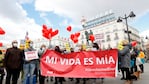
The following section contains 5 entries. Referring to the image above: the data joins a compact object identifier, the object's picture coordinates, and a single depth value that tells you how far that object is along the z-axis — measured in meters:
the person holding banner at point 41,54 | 3.85
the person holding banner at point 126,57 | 3.41
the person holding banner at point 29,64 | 3.56
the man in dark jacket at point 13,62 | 3.40
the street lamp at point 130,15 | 8.65
